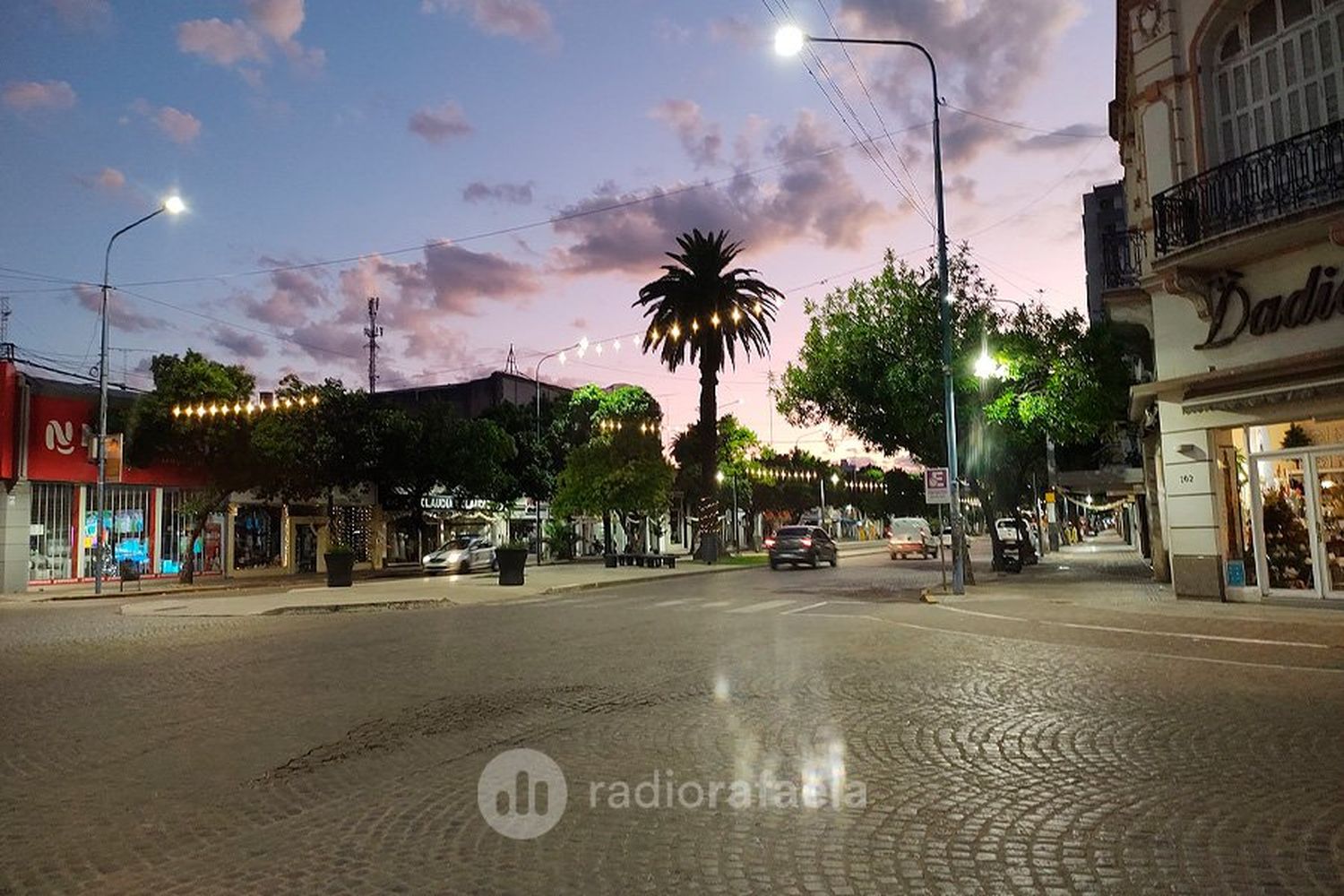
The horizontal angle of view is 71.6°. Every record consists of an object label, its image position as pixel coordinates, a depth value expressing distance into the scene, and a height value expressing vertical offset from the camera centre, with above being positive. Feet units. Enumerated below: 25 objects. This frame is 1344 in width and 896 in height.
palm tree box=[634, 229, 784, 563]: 132.05 +29.25
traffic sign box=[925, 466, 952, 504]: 71.46 +2.34
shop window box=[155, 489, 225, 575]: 116.98 -0.04
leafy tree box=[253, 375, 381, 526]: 114.42 +11.71
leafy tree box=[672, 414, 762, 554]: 185.98 +13.37
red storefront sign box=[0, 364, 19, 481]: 96.58 +13.02
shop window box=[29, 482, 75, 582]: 101.60 +1.46
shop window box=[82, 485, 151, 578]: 107.46 +1.86
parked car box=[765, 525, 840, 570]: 120.98 -3.54
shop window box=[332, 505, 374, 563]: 145.48 +1.18
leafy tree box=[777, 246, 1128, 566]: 80.18 +12.92
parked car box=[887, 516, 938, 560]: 150.41 -3.98
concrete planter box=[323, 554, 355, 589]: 90.68 -3.34
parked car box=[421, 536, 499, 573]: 125.70 -3.45
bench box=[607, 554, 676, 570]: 119.96 -4.68
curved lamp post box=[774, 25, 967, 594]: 70.23 +10.75
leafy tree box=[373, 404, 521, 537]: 129.70 +11.25
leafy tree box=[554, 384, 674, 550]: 123.95 +7.03
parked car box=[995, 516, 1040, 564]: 117.60 -5.06
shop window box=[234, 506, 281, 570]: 127.03 +0.09
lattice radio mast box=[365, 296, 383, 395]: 232.32 +48.84
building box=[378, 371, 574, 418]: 205.67 +31.18
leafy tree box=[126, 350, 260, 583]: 108.78 +12.92
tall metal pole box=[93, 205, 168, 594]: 91.97 +11.15
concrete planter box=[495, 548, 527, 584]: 87.20 -3.31
